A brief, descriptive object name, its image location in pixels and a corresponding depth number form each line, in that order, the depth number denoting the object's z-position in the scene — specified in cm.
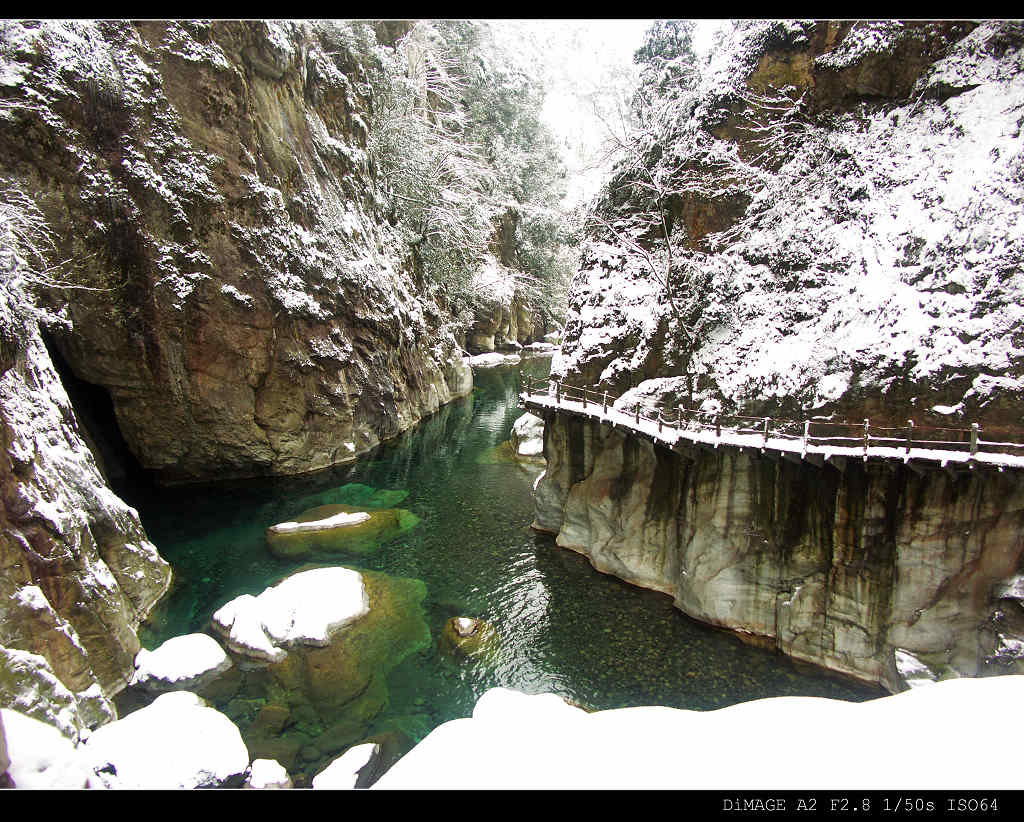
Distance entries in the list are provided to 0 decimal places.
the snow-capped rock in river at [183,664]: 1148
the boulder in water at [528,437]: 2677
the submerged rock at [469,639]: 1297
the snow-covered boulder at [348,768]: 877
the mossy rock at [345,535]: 1797
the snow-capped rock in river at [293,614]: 1295
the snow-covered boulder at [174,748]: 772
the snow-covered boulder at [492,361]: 5447
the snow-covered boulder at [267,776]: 854
